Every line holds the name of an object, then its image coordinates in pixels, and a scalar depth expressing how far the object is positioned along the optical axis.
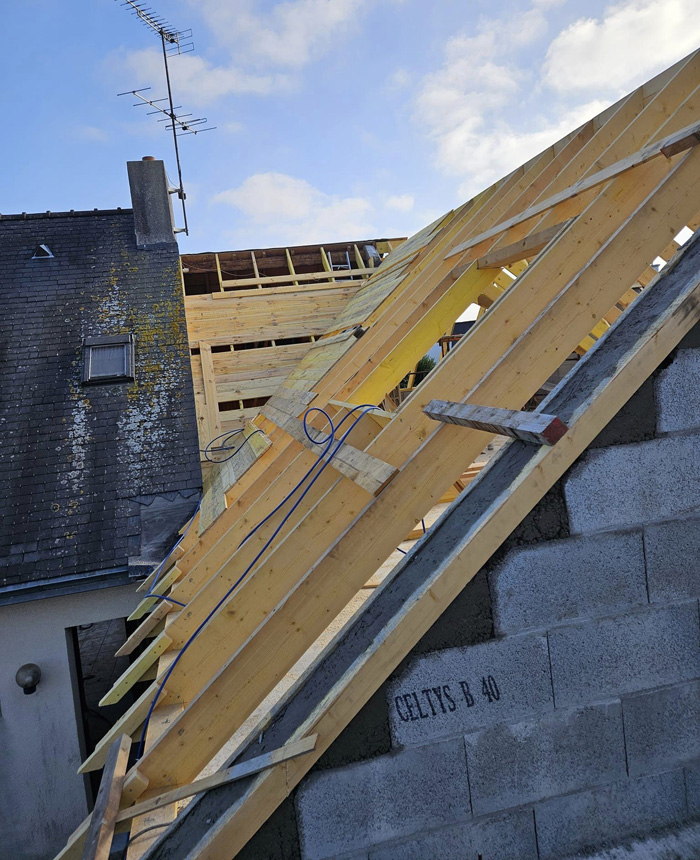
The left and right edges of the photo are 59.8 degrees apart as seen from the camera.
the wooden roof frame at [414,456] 2.15
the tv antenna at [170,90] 10.48
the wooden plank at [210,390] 7.78
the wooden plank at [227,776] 1.98
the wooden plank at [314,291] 9.05
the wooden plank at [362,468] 2.60
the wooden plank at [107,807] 2.03
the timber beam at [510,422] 2.13
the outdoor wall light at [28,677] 6.24
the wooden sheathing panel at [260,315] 8.60
